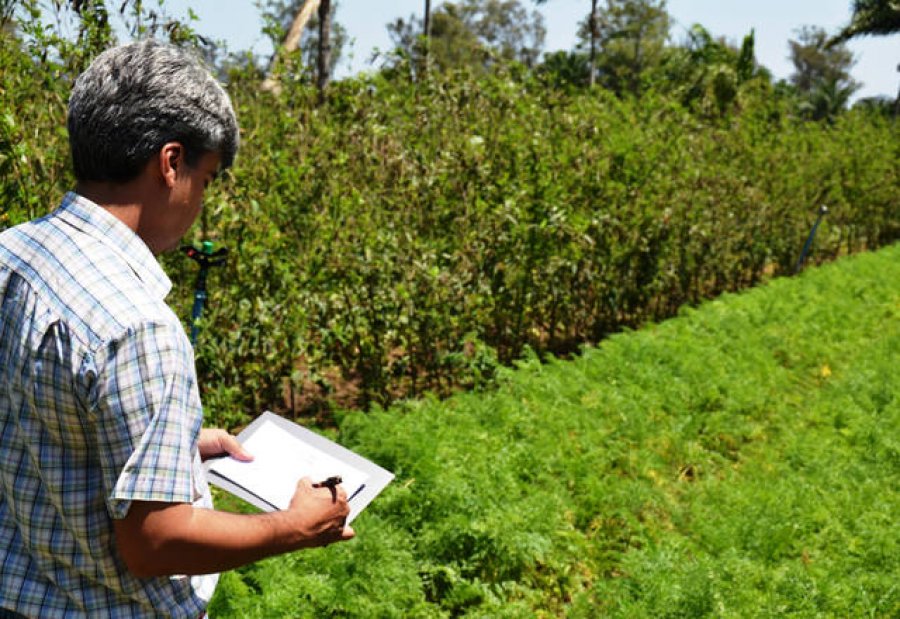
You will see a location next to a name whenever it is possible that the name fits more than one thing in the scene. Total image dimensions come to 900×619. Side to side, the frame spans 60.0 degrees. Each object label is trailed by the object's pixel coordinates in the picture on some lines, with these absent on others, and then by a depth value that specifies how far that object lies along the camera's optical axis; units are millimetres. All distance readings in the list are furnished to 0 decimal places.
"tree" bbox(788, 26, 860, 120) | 61625
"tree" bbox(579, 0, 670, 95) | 47094
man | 1253
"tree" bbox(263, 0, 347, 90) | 11031
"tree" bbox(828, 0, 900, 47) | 29125
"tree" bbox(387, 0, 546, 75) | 44594
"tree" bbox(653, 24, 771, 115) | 25078
